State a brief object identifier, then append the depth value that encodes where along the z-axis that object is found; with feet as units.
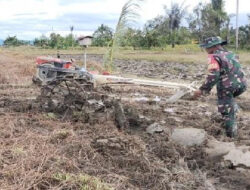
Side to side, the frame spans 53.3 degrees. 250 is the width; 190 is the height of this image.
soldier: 10.69
